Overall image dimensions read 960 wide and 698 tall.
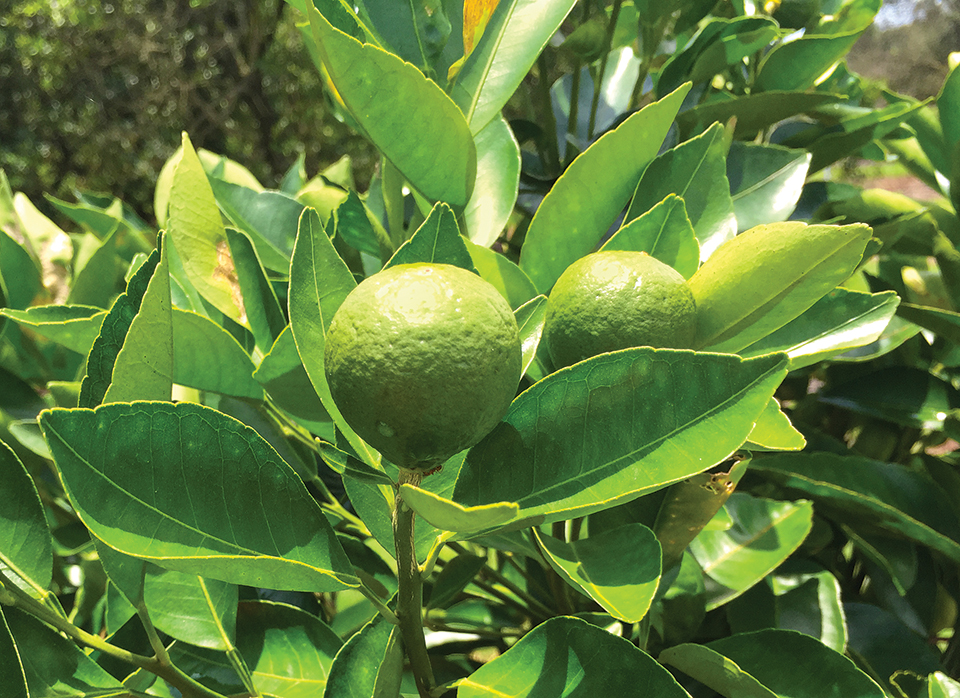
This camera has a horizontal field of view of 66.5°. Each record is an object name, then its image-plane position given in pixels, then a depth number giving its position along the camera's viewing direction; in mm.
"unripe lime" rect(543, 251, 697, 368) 464
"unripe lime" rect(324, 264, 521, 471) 365
